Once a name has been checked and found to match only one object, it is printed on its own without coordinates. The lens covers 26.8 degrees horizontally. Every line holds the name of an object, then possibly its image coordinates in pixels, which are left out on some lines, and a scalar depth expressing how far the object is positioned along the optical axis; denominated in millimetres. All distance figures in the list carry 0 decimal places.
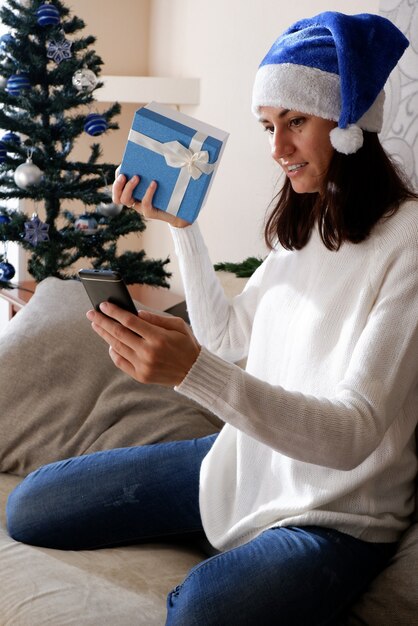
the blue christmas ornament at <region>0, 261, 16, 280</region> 2703
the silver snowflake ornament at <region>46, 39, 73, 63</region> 2557
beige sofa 1543
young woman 1252
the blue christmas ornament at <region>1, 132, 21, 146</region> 2646
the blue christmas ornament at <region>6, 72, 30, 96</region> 2564
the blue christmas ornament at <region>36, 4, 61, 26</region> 2520
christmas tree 2578
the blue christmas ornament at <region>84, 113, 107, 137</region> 2604
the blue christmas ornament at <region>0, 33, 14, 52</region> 2564
